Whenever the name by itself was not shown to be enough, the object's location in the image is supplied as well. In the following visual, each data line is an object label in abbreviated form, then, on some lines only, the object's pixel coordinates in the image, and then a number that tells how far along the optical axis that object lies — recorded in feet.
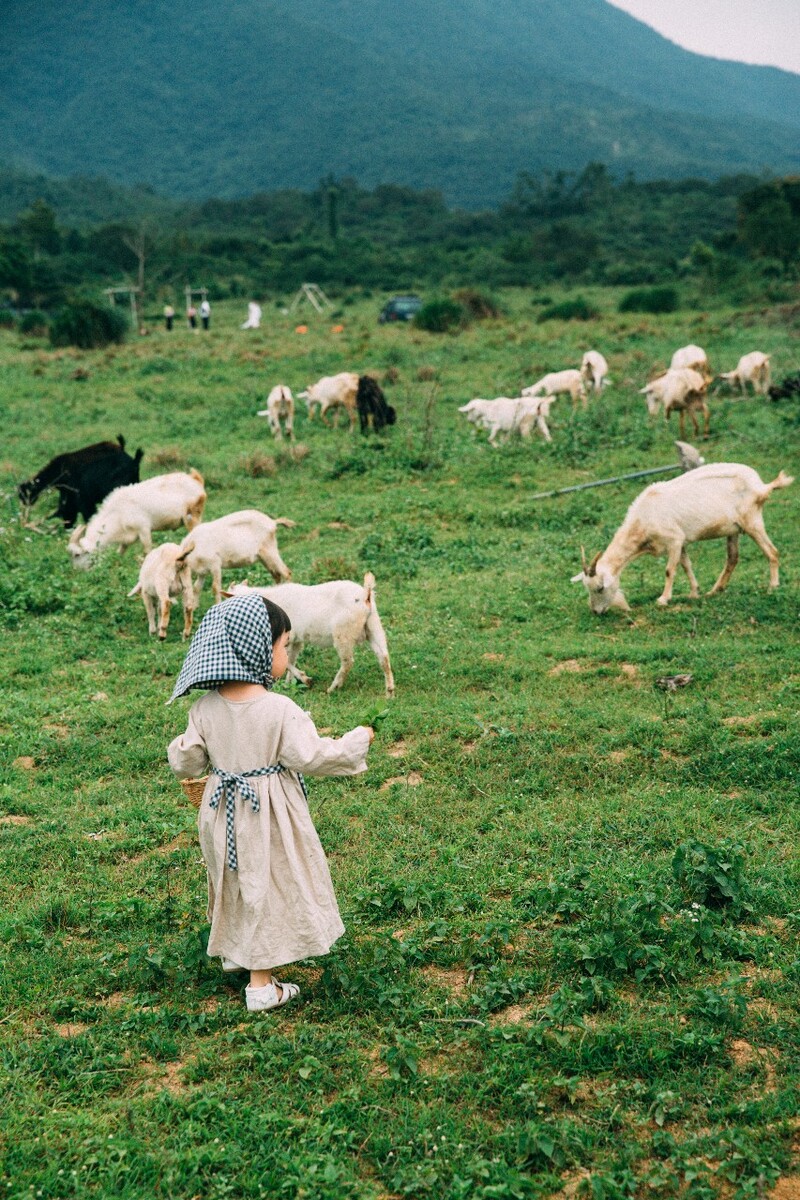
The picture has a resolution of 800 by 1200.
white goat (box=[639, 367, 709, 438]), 53.72
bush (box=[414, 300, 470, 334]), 103.65
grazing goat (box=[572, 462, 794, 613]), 32.73
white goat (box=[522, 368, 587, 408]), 63.52
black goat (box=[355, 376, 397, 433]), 60.02
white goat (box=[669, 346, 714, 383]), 63.26
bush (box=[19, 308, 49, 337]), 112.16
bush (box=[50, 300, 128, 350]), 102.58
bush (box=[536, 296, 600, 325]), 108.58
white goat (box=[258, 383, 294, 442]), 59.06
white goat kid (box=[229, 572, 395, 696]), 27.09
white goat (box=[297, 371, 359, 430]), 61.93
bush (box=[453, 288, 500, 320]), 111.86
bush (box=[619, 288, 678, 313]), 115.03
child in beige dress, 14.53
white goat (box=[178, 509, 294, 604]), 33.91
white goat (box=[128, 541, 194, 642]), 31.91
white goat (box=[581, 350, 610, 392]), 66.28
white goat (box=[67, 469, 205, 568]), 38.68
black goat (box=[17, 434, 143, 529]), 45.06
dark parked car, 115.85
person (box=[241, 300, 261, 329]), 118.01
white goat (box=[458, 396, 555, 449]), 55.47
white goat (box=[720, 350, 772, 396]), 63.57
